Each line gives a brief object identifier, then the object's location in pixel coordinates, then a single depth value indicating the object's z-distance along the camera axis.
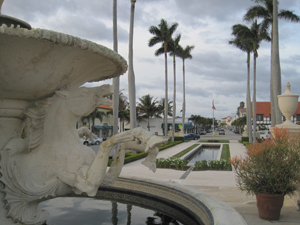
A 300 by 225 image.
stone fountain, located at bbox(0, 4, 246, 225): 3.17
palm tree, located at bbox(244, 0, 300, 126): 12.42
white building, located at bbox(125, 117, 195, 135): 50.79
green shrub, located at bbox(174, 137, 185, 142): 33.68
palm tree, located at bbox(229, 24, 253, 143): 25.25
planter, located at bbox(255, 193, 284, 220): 4.54
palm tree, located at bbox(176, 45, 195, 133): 35.38
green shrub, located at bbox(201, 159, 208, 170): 11.68
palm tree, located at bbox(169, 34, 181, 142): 31.95
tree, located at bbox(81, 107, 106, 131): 37.57
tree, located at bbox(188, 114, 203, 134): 81.22
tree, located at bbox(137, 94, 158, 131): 44.41
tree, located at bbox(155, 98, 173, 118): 45.75
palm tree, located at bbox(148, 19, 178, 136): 28.33
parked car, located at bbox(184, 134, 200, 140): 39.91
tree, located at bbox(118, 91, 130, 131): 41.33
